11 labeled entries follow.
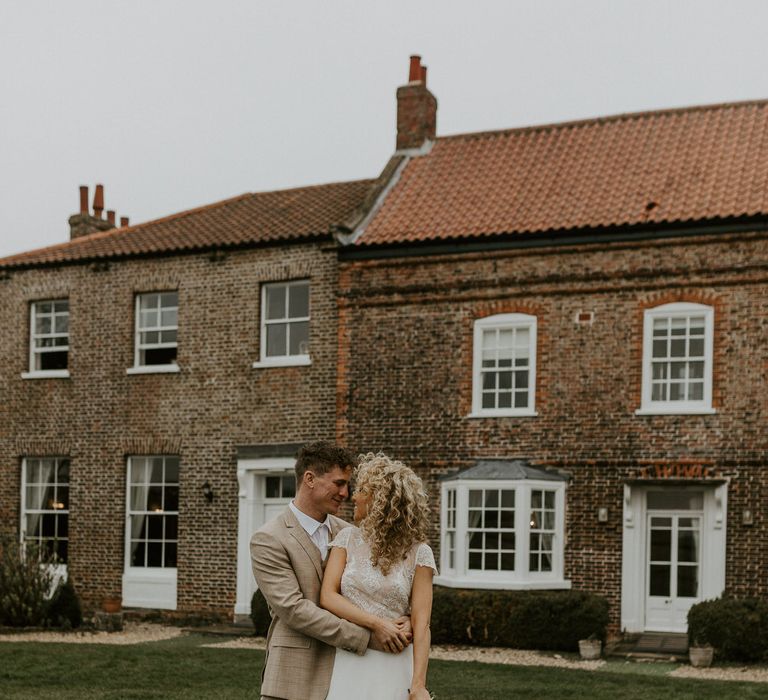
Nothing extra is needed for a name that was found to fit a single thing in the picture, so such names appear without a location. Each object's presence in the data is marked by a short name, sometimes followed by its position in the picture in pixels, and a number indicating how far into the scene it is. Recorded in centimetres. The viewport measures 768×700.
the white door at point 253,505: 2094
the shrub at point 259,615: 1891
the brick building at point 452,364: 1855
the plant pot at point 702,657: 1579
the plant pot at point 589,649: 1669
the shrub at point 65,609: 1941
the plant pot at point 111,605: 2003
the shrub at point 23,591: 1898
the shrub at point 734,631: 1597
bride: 539
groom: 539
